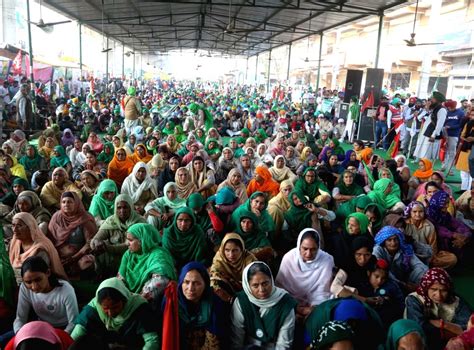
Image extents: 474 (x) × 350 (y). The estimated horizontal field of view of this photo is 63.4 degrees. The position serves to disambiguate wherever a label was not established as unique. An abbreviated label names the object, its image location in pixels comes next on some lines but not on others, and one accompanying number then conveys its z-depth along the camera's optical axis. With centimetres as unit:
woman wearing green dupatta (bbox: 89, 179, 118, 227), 378
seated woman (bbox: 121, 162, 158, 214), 440
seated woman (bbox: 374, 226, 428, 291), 301
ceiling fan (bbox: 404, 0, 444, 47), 956
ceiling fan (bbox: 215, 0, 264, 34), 846
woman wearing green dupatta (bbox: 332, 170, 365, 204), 470
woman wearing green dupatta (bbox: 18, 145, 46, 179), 530
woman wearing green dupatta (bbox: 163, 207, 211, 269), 309
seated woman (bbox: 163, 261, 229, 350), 220
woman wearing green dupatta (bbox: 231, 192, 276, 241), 336
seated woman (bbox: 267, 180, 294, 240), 391
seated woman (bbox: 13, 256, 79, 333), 231
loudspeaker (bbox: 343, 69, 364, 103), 1204
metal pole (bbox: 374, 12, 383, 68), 1041
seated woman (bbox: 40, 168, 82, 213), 402
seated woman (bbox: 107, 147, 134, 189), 541
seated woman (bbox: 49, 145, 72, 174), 556
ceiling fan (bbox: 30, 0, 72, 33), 917
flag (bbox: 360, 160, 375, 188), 520
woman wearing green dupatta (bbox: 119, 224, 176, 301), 263
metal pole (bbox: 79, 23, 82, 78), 1513
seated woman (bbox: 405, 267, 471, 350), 235
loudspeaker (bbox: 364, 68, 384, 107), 1077
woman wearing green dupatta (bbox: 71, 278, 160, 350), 206
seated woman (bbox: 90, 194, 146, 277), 320
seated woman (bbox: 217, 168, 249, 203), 448
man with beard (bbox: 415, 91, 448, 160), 751
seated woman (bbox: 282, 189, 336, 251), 382
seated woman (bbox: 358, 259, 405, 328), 256
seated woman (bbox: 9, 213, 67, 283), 276
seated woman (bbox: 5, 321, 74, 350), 171
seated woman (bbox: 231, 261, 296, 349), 217
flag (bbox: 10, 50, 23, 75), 1256
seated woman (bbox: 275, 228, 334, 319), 263
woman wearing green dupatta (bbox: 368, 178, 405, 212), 434
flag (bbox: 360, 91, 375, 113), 1077
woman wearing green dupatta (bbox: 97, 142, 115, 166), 614
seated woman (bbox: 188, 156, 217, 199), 477
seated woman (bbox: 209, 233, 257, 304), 264
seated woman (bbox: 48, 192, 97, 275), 321
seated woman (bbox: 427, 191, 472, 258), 377
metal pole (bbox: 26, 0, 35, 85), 974
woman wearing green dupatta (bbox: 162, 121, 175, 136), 894
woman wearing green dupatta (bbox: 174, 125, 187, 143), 824
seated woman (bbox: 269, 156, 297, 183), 537
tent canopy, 1080
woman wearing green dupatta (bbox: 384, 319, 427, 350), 187
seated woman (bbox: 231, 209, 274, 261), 316
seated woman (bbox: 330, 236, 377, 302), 257
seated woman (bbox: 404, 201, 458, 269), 353
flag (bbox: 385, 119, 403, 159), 885
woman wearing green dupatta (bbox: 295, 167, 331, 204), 457
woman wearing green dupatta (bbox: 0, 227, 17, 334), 255
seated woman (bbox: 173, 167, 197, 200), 446
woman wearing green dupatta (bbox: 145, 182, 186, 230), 377
